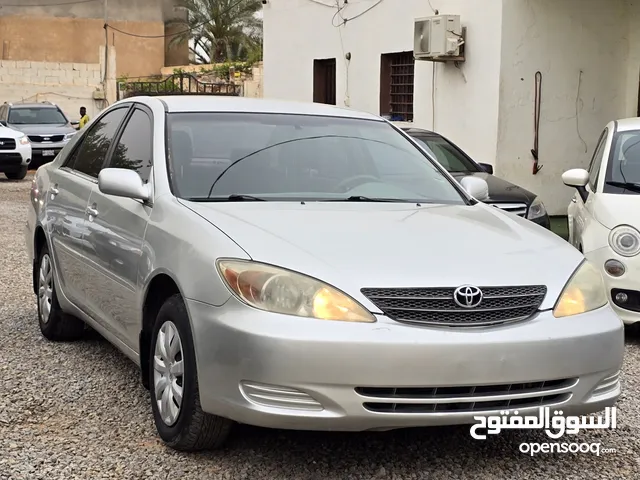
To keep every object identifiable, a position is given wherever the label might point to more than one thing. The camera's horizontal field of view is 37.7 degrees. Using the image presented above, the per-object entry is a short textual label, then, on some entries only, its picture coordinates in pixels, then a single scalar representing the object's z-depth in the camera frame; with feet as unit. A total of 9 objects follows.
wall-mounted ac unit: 42.96
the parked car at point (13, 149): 63.67
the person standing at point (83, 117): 77.08
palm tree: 134.92
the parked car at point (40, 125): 71.51
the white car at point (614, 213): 20.84
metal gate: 96.78
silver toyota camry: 11.32
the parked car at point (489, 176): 29.50
